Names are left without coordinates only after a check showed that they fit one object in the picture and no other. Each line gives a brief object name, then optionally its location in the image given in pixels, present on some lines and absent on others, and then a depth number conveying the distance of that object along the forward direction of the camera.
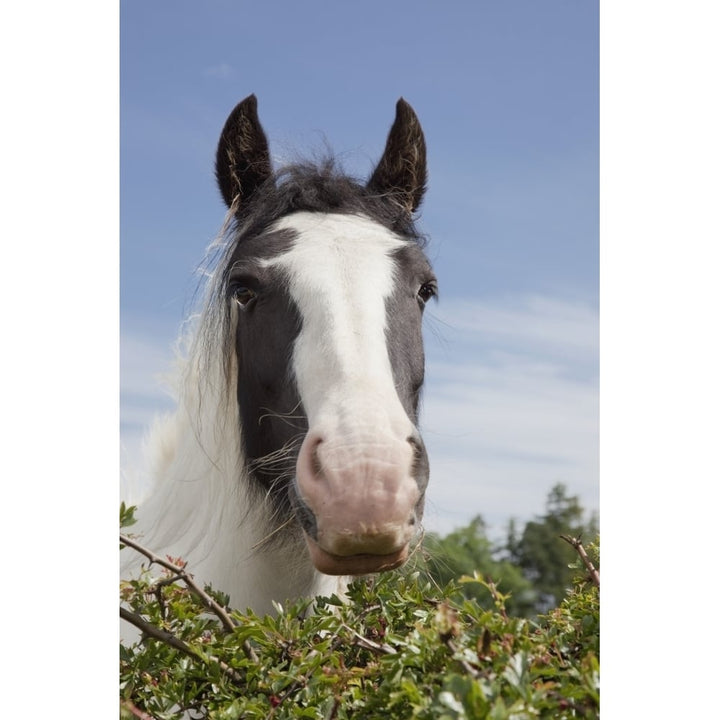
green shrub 0.91
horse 1.31
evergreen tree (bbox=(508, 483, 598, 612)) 22.31
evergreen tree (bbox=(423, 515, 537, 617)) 23.16
